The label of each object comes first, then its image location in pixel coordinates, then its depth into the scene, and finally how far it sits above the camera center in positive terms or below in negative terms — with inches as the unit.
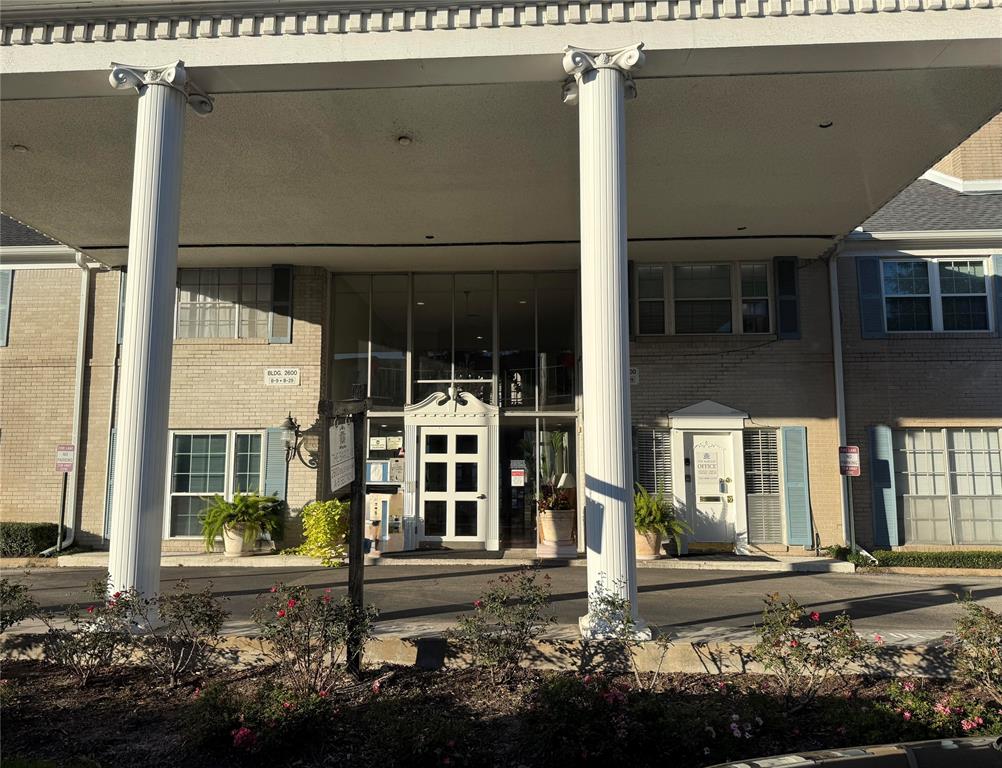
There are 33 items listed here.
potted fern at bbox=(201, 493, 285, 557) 482.0 -41.1
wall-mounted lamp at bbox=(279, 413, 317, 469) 506.6 +18.5
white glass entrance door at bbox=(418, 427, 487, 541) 513.3 -14.7
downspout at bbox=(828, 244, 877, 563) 486.3 +67.0
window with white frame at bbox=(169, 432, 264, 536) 516.7 -4.6
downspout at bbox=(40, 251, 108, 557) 515.5 +55.9
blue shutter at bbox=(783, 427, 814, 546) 489.4 -16.6
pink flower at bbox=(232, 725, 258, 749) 158.6 -63.3
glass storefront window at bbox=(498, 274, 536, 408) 529.7 +96.8
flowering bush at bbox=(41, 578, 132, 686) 203.3 -53.0
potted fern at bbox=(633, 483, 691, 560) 473.7 -42.3
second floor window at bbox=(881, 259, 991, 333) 501.0 +124.6
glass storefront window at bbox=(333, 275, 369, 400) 544.1 +105.3
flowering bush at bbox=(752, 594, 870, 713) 188.9 -52.9
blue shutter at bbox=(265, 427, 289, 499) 506.9 -2.3
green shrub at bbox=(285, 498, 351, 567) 458.0 -45.2
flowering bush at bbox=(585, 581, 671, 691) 206.3 -53.5
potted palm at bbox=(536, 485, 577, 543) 496.1 -39.0
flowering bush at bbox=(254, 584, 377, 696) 194.5 -48.5
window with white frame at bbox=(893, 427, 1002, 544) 486.9 -15.3
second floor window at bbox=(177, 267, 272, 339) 532.4 +127.0
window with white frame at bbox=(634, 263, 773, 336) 517.0 +125.5
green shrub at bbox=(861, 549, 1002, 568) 450.3 -63.8
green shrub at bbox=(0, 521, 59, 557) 485.7 -52.9
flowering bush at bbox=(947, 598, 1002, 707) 182.9 -51.8
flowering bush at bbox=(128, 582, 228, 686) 208.2 -53.5
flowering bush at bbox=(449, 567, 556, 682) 201.9 -50.4
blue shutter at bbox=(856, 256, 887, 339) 501.4 +122.2
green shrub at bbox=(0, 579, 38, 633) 213.9 -45.5
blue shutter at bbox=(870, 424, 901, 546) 485.7 -17.3
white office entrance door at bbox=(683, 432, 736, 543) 502.6 -14.7
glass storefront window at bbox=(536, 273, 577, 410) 532.4 +99.1
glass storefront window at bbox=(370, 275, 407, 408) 537.6 +98.8
